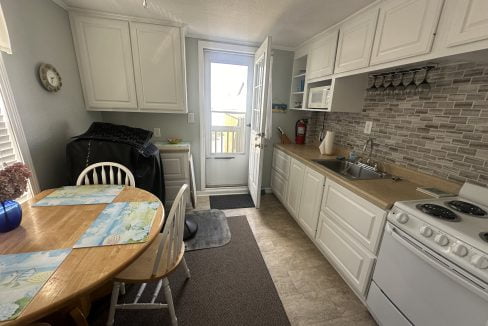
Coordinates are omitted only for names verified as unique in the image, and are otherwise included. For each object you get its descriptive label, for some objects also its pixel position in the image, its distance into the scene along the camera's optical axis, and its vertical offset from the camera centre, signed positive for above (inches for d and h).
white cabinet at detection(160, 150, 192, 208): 94.3 -30.8
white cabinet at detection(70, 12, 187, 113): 78.8 +17.3
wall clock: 62.3 +7.7
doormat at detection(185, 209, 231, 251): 77.7 -52.2
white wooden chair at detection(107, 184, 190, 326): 40.3 -34.9
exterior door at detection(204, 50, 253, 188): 108.0 -4.3
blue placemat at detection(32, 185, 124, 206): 46.8 -23.2
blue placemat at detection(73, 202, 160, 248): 35.0 -23.6
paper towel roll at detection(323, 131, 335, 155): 89.4 -13.2
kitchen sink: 71.6 -21.3
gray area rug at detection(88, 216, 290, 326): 50.7 -53.2
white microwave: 82.8 +6.7
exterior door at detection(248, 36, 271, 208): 85.2 -2.5
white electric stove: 32.1 -26.8
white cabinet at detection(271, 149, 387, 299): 52.3 -34.8
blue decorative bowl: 35.2 -20.7
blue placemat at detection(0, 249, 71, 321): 23.3 -23.6
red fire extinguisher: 113.5 -10.8
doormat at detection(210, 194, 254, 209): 108.2 -52.0
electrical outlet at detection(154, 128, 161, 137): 104.7 -13.6
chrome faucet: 75.2 -11.8
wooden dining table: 24.6 -23.7
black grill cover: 66.9 -16.7
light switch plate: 106.0 -5.2
